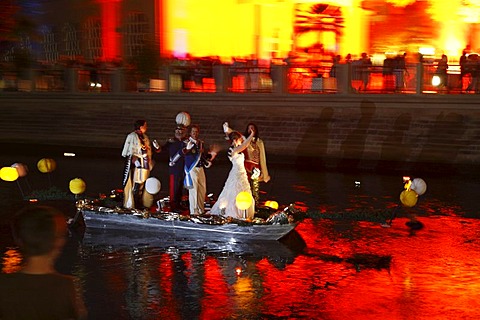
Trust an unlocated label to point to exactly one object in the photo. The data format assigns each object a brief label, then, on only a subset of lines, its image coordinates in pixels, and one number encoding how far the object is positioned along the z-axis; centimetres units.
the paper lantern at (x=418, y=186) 1285
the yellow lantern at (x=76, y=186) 1293
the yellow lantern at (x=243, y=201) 1127
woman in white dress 1187
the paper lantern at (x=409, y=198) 1251
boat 1127
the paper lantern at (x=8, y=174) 1347
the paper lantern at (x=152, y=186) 1215
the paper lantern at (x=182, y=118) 1247
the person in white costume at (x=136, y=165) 1270
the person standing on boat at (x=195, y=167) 1235
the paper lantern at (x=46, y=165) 1459
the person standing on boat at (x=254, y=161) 1283
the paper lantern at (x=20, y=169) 1387
